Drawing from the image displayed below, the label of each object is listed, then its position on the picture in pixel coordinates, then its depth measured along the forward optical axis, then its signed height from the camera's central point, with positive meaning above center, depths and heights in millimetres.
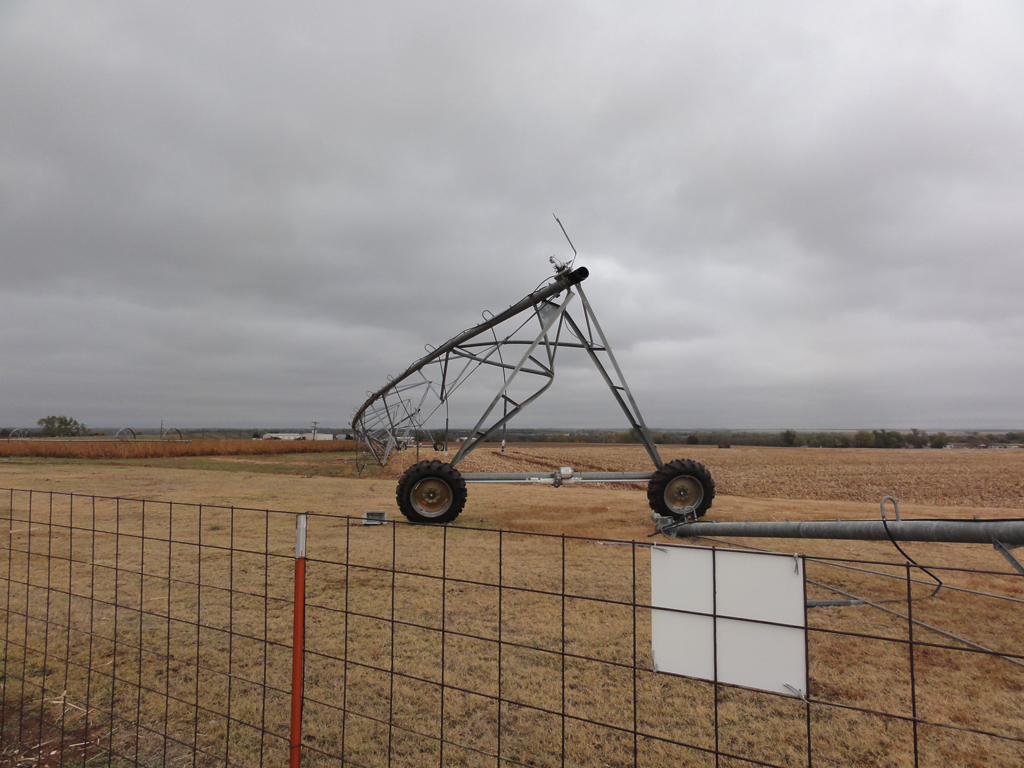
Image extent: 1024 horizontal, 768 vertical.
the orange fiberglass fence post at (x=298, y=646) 2977 -1251
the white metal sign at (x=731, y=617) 2238 -826
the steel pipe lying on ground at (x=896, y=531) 4484 -1034
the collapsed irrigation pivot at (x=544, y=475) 10484 -939
